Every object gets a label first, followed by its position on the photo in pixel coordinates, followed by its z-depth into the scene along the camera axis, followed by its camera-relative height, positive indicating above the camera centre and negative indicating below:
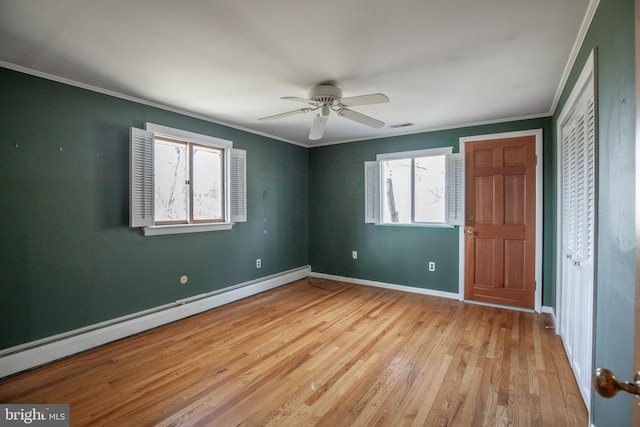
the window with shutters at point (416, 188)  4.09 +0.35
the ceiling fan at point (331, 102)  2.37 +0.92
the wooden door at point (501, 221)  3.66 -0.12
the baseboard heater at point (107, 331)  2.34 -1.14
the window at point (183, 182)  3.02 +0.35
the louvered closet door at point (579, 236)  1.82 -0.18
